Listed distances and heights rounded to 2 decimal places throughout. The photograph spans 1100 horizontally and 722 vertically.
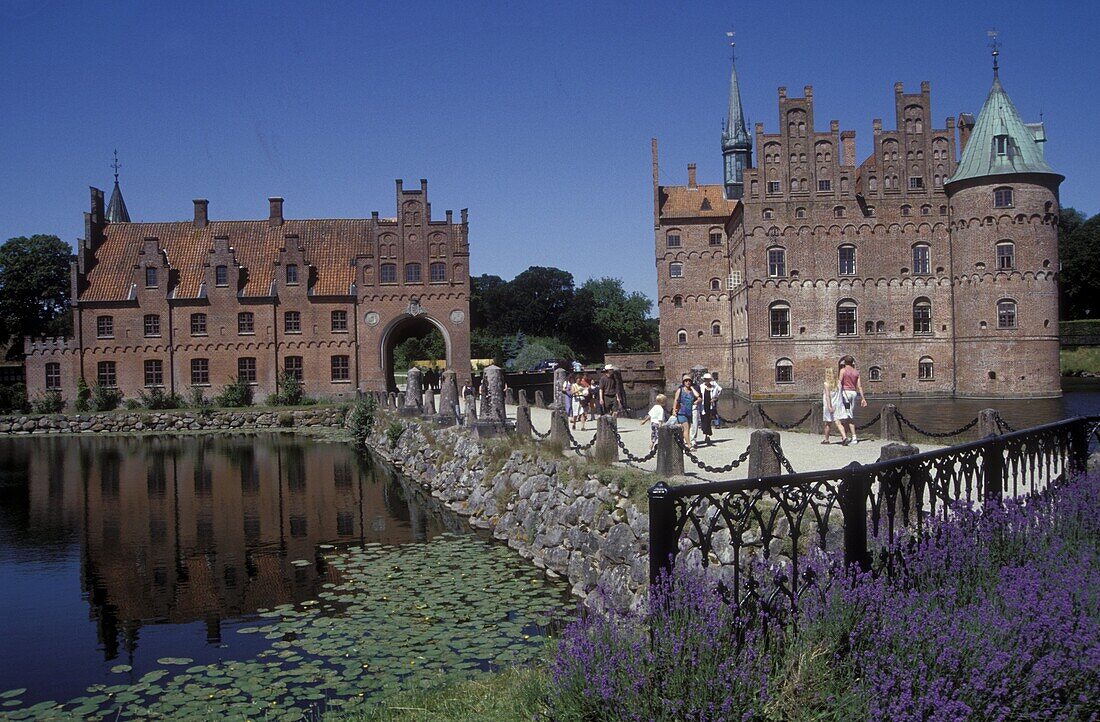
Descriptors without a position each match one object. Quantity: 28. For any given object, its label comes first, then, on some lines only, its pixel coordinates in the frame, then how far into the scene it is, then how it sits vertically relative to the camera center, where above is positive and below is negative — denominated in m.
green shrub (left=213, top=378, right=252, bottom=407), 43.62 -1.37
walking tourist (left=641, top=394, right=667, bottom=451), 15.97 -1.00
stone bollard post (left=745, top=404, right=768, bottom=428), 18.80 -1.35
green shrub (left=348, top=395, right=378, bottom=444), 33.19 -2.07
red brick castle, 42.62 +4.71
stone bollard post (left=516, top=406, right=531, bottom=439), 18.52 -1.33
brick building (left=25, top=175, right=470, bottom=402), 45.59 +2.81
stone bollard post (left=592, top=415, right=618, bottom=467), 13.68 -1.33
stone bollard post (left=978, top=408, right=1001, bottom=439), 12.44 -1.03
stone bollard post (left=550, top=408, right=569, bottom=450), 15.96 -1.27
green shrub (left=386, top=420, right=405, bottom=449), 27.94 -2.19
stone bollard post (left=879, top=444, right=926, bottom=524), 8.36 -0.95
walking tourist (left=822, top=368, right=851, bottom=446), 15.52 -0.88
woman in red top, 15.36 -0.65
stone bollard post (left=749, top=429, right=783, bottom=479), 10.17 -1.17
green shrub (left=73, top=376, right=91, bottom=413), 43.50 -1.25
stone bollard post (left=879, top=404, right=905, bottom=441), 15.43 -1.29
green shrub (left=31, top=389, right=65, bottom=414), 43.00 -1.52
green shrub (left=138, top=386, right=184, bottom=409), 43.06 -1.49
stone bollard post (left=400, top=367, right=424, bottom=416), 29.86 -0.96
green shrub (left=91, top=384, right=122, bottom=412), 43.16 -1.35
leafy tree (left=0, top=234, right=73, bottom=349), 60.19 +6.24
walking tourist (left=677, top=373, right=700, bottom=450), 16.52 -0.86
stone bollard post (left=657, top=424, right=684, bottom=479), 11.62 -1.28
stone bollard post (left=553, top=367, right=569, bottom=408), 25.36 -0.58
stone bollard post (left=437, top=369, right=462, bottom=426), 25.27 -1.14
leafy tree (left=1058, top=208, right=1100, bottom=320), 69.31 +6.35
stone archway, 45.84 +1.65
